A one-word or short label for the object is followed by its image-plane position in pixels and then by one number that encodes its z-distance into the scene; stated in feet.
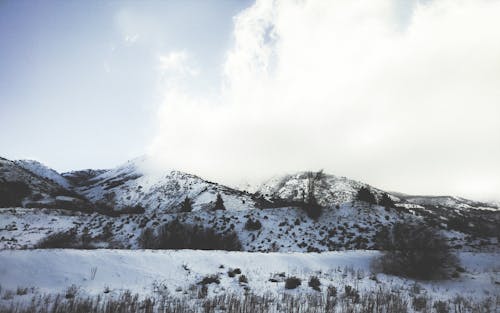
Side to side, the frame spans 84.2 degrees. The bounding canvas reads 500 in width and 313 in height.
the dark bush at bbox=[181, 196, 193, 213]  134.96
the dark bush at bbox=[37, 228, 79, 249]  75.95
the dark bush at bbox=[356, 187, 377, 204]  122.44
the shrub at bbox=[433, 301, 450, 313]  25.82
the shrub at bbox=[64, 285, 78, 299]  25.56
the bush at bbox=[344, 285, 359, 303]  28.63
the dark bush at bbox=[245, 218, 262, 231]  97.24
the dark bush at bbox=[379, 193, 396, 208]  117.83
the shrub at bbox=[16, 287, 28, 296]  24.97
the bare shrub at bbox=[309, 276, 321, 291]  33.92
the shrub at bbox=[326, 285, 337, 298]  30.54
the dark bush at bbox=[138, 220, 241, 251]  83.35
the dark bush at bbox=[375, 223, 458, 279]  43.50
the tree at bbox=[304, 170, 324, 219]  104.85
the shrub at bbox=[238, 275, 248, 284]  35.53
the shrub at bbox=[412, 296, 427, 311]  26.55
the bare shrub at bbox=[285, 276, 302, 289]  33.78
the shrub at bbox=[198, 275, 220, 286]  34.22
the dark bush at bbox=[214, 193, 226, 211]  140.85
